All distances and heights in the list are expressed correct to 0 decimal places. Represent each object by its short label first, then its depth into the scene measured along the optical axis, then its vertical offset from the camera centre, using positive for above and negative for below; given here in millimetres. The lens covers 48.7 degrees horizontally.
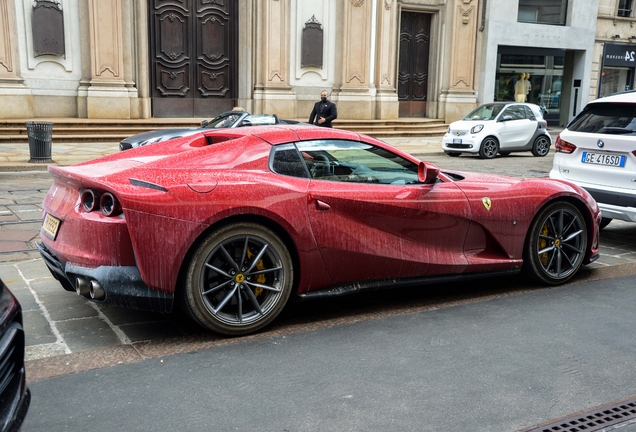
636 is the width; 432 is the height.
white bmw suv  7352 -805
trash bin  14523 -1547
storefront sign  31578 +1051
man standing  18531 -1063
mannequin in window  29500 -482
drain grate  3477 -1705
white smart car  18938 -1516
